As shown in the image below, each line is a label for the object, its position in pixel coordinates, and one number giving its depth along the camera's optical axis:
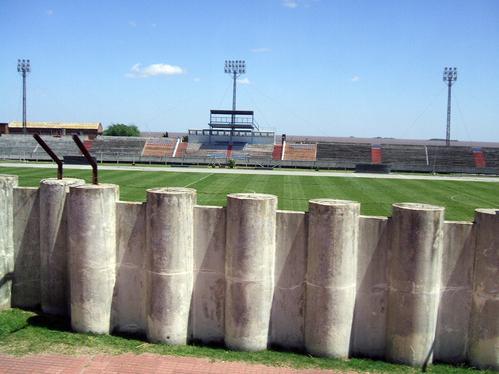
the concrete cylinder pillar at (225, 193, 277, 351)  7.33
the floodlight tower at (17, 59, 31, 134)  87.36
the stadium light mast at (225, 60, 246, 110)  91.45
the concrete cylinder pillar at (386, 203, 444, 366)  7.02
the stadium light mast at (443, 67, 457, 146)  83.25
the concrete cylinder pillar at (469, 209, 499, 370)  7.05
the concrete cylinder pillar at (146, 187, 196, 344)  7.50
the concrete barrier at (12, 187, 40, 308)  8.87
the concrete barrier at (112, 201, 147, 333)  7.97
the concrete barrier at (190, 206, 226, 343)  7.68
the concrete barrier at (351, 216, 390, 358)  7.38
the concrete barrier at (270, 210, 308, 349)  7.54
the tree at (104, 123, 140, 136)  132.62
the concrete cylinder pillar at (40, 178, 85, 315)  8.33
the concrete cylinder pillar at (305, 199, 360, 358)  7.18
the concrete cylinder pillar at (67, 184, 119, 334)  7.80
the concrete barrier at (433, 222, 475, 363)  7.22
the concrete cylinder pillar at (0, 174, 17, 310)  8.70
